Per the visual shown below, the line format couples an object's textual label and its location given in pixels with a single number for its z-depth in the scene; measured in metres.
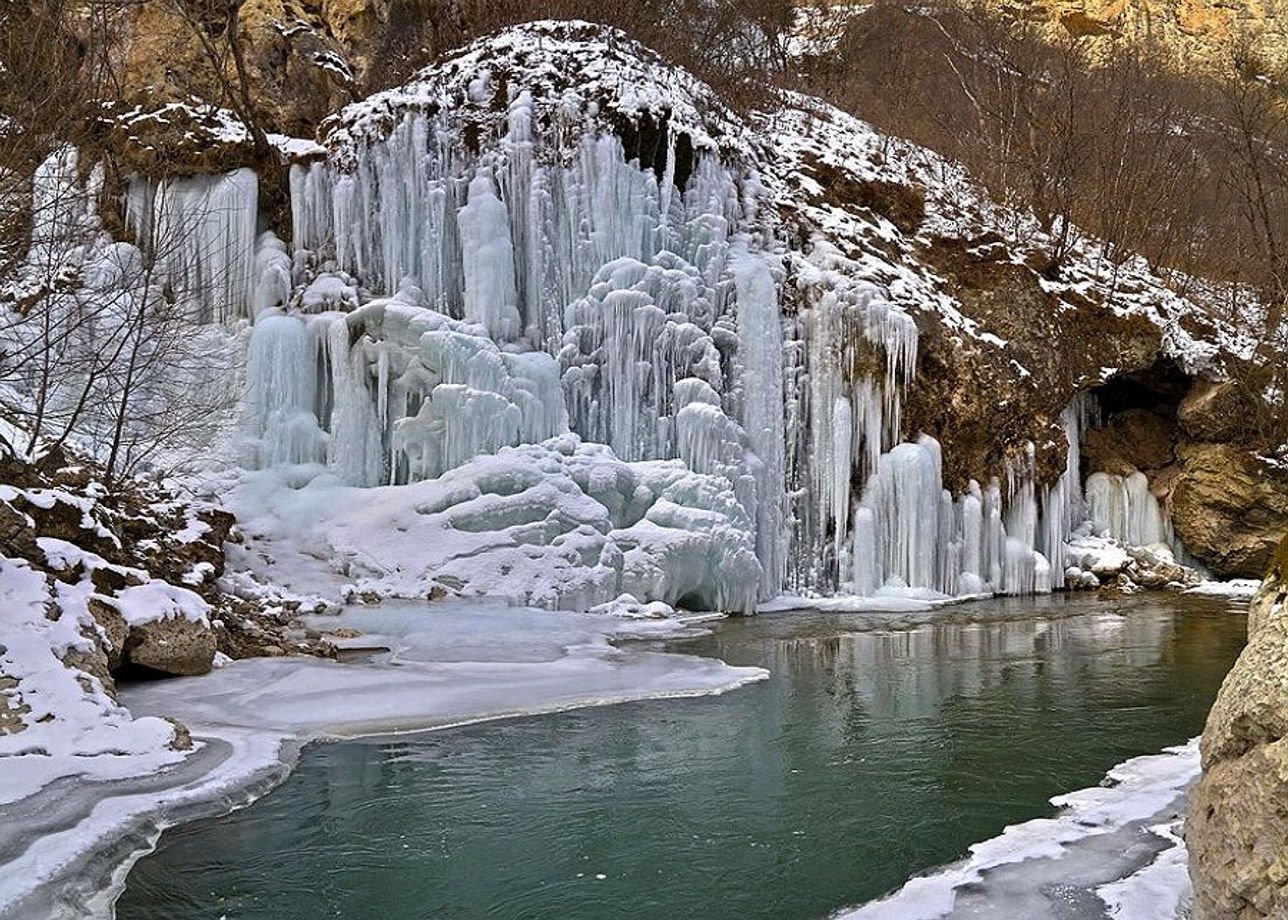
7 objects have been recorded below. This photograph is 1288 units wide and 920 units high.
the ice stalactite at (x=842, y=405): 14.72
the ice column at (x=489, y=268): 14.23
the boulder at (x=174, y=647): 7.07
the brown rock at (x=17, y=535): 6.75
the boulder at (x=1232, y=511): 17.58
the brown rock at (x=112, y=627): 6.71
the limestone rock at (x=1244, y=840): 2.24
